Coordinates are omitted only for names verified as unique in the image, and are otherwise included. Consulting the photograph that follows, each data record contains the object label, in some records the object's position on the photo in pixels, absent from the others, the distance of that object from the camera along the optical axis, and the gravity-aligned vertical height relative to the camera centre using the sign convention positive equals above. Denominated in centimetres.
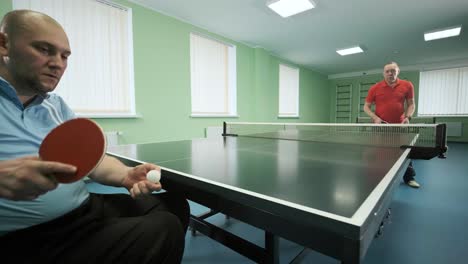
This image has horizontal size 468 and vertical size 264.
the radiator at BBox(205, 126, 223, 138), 466 -25
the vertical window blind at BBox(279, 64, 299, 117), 688 +92
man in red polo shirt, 305 +27
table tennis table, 49 -22
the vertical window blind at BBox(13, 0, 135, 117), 285 +93
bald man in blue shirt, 64 -26
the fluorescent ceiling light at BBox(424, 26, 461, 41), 462 +189
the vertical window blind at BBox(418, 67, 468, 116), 733 +91
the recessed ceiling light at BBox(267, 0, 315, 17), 342 +183
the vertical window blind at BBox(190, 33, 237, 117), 447 +93
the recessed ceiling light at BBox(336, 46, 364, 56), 589 +190
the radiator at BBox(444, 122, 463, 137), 754 -36
